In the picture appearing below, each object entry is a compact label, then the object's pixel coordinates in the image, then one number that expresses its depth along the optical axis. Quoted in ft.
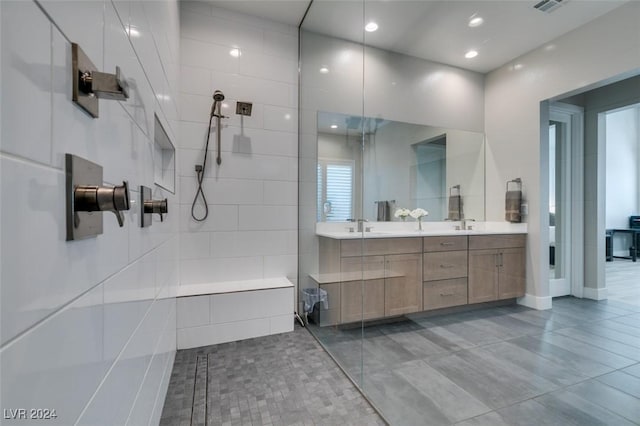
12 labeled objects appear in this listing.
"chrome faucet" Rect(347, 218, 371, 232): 7.39
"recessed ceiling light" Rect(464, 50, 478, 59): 7.31
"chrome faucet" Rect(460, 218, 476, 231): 8.62
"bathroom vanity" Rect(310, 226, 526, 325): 6.82
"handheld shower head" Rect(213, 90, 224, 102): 7.69
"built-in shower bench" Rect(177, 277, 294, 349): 7.02
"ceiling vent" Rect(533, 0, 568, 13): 5.11
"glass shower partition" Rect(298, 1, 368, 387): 6.84
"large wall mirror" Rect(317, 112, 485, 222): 8.02
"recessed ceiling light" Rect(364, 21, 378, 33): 6.88
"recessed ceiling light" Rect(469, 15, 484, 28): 6.86
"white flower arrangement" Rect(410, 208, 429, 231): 9.21
